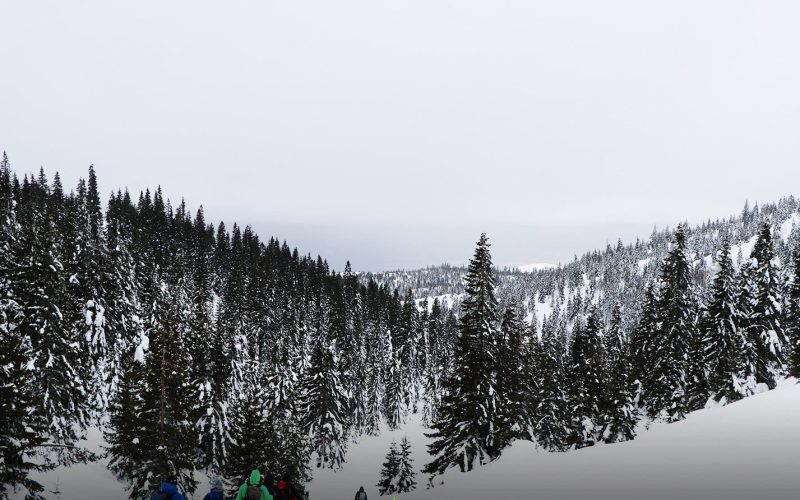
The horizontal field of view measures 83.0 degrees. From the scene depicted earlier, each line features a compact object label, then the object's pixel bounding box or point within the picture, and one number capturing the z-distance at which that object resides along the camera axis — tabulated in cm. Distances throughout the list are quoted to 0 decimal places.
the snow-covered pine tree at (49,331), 2478
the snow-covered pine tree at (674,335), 3209
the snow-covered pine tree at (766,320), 3192
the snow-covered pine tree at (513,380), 2430
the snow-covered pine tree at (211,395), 3225
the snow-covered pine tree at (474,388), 2303
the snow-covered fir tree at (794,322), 3033
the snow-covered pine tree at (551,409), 4316
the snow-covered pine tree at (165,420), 2411
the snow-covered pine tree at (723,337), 3052
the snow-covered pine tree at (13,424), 1603
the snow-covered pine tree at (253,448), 2662
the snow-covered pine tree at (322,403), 4506
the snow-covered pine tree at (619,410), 2908
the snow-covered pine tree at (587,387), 3416
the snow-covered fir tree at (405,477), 3747
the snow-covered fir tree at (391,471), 3834
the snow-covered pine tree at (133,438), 2416
